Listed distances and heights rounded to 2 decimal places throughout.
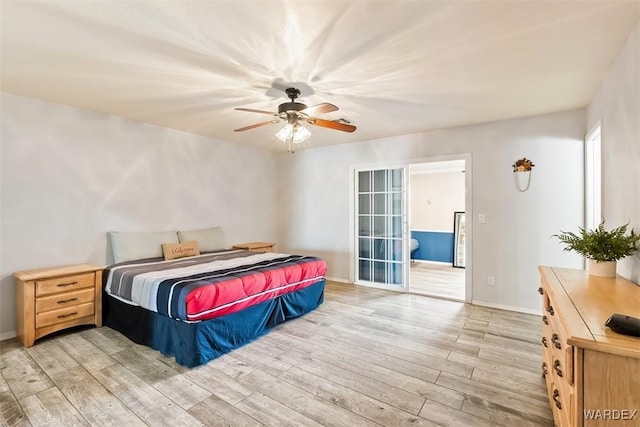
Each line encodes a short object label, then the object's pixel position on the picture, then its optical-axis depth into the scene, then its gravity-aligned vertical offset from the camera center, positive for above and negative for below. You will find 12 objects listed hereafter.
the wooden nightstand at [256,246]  5.07 -0.57
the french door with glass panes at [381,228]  4.78 -0.22
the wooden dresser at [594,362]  1.02 -0.55
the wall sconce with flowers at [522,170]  3.70 +0.59
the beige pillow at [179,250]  3.93 -0.50
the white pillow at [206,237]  4.39 -0.37
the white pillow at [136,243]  3.63 -0.39
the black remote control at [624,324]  1.05 -0.40
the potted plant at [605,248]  1.81 -0.21
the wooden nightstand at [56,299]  2.81 -0.89
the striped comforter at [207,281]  2.54 -0.68
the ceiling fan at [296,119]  2.67 +0.91
